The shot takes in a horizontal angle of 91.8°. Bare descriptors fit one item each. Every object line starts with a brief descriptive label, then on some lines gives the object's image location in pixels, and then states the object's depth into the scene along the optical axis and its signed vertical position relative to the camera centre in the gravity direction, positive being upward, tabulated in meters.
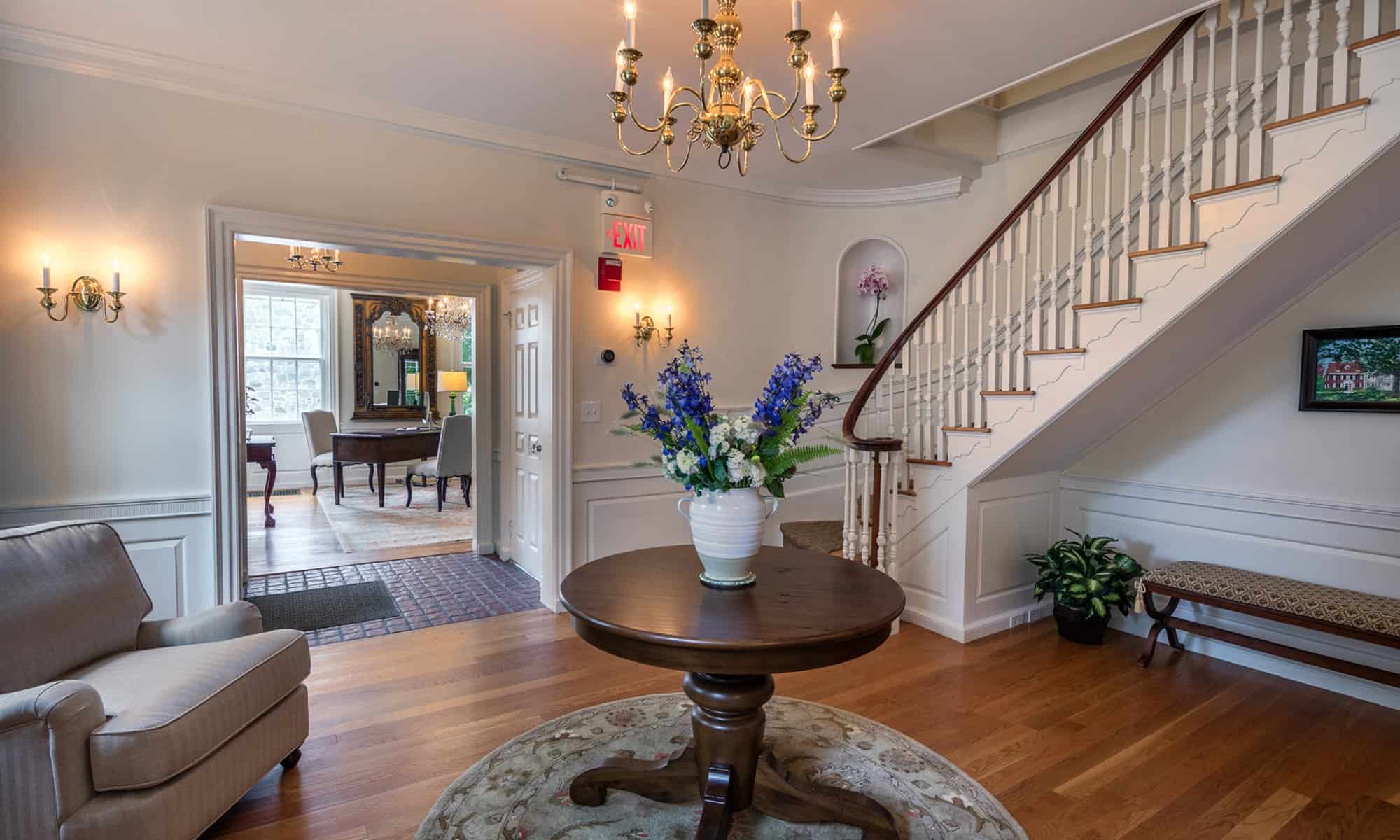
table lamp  8.65 +0.09
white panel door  4.21 -0.24
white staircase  2.39 +0.55
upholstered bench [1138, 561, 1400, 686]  2.68 -0.89
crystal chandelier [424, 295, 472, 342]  8.46 +0.91
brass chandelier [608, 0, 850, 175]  1.82 +0.89
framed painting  2.92 +0.11
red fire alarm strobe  4.07 +0.71
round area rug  2.06 -1.33
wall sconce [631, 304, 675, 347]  4.21 +0.39
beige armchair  1.65 -0.87
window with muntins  8.27 +0.43
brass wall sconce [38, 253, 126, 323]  2.83 +0.38
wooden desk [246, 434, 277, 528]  6.10 -0.64
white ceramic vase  1.92 -0.40
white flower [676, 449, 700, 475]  1.90 -0.20
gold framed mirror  8.66 +0.38
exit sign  4.04 +0.93
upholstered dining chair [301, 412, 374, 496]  7.53 -0.52
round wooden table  1.65 -0.62
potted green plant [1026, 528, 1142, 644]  3.50 -1.00
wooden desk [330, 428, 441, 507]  6.81 -0.59
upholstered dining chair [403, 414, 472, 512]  6.65 -0.61
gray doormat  3.87 -1.32
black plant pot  3.58 -1.23
